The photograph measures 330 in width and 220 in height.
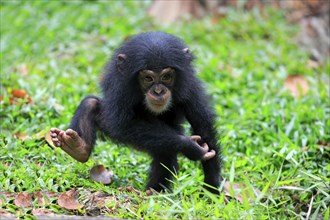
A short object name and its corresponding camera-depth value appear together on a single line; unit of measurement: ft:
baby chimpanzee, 38.52
